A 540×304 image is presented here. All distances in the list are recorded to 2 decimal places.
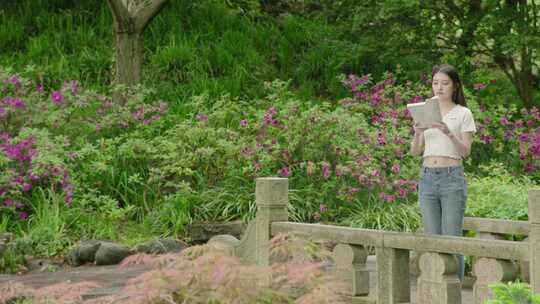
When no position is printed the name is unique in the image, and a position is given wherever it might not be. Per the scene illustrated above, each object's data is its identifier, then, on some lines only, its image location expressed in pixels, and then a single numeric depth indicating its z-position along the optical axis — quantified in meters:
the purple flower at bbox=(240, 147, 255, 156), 11.98
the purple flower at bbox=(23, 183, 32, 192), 11.43
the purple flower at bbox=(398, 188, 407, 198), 11.63
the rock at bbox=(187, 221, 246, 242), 11.37
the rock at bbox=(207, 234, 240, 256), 10.35
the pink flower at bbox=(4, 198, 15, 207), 11.29
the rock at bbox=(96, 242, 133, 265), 10.50
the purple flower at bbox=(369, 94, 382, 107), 14.07
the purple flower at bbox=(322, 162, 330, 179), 11.57
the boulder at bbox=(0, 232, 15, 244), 10.48
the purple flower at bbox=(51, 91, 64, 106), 13.10
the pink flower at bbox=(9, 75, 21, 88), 13.04
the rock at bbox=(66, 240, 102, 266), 10.52
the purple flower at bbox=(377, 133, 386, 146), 12.27
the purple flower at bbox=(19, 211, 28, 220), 11.52
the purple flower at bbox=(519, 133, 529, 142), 13.89
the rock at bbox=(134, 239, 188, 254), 10.73
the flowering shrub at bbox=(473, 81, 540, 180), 13.69
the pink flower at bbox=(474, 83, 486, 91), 15.02
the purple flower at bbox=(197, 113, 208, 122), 12.84
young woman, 6.28
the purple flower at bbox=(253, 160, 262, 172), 11.77
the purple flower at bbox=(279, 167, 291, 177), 11.88
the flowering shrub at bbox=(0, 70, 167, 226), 11.46
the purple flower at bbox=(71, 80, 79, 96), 13.38
